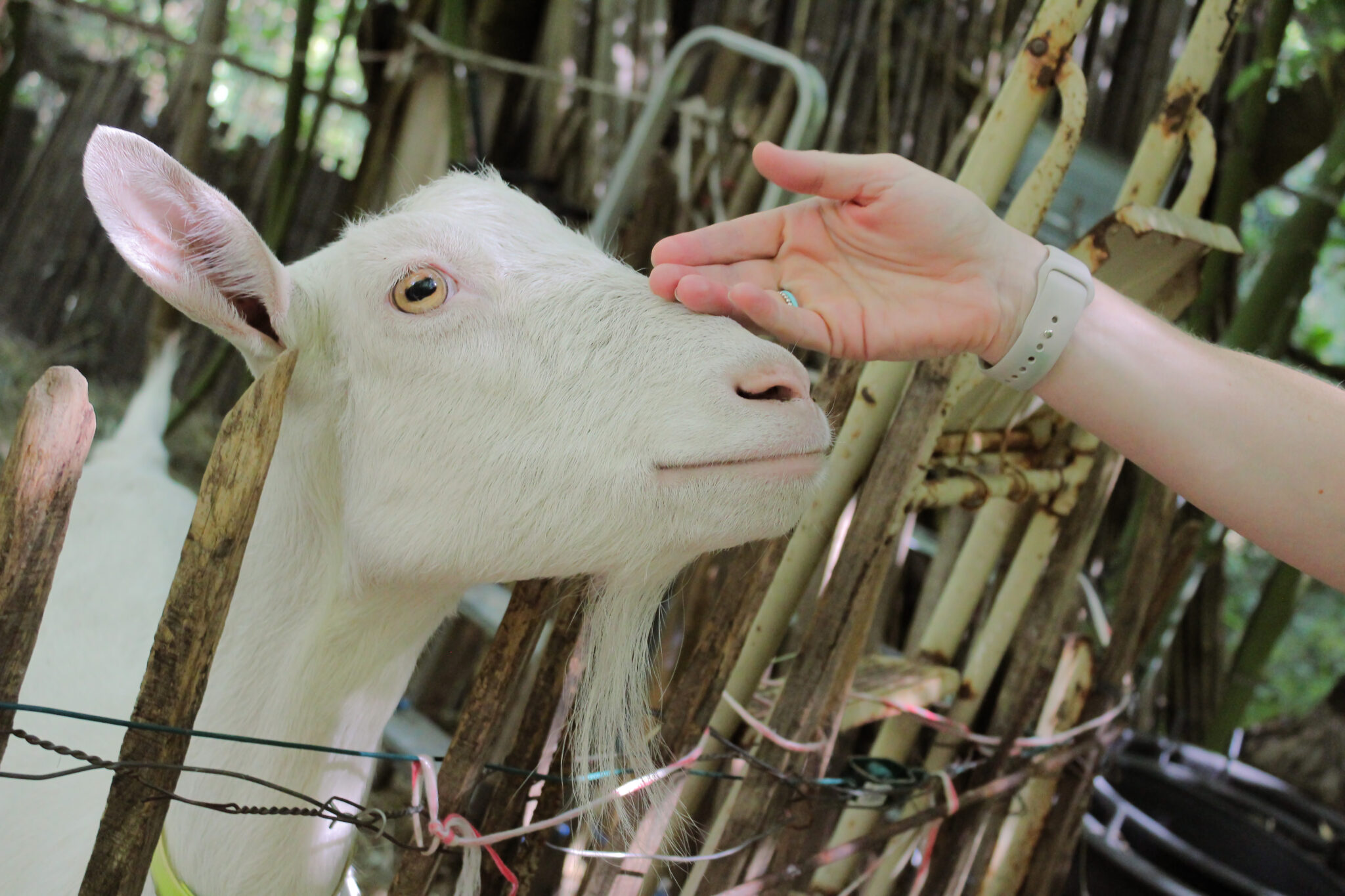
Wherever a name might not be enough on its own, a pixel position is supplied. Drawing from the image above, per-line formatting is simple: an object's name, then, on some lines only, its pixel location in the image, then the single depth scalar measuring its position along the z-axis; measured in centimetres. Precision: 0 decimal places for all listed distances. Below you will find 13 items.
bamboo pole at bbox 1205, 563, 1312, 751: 187
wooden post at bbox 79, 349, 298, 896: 76
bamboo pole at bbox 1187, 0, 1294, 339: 183
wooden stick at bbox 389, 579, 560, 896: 85
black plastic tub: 122
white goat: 78
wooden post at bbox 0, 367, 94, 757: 73
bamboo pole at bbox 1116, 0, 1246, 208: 99
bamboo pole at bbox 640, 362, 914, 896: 97
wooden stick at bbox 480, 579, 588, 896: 89
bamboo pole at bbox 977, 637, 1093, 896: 114
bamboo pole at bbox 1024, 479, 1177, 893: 115
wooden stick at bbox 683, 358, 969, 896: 94
